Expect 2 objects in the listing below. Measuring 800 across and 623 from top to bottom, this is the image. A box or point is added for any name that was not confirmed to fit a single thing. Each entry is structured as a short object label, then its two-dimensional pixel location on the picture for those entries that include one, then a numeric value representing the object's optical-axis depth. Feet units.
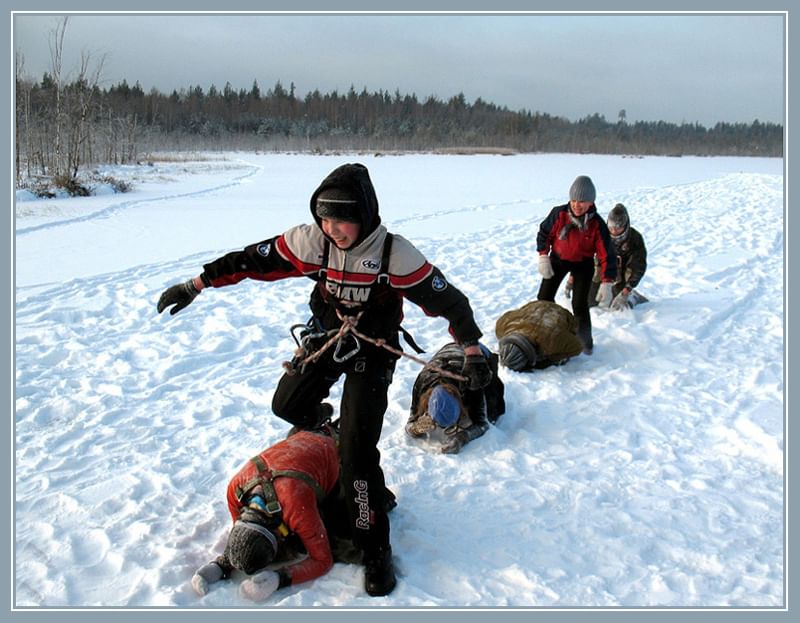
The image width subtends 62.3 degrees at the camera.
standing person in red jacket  20.66
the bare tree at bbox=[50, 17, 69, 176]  68.23
